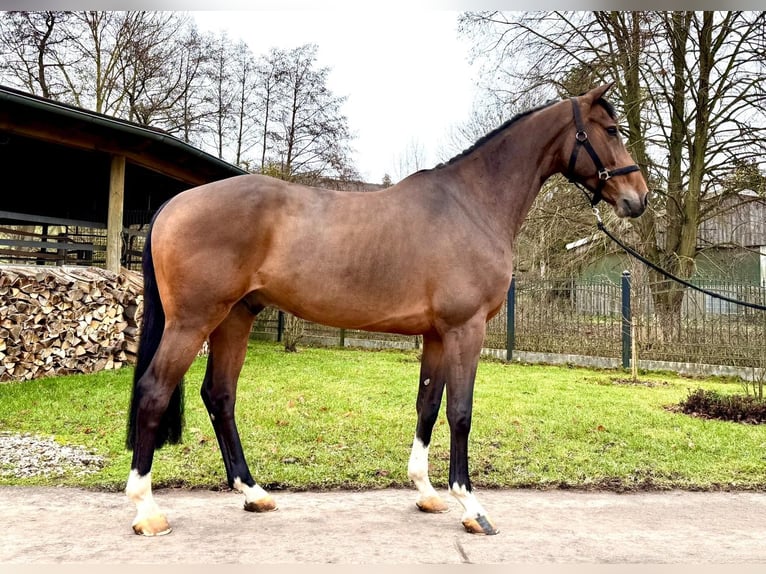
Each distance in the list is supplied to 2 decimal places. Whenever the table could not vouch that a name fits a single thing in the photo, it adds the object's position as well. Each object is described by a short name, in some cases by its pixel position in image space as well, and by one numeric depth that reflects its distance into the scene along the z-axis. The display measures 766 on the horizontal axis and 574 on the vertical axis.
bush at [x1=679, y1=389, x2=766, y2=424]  6.21
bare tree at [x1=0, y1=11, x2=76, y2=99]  15.73
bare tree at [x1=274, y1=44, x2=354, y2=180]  16.20
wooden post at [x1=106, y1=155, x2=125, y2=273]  8.58
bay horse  2.84
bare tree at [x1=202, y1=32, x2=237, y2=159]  19.11
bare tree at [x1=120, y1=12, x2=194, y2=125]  17.42
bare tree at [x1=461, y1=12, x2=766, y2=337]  11.51
